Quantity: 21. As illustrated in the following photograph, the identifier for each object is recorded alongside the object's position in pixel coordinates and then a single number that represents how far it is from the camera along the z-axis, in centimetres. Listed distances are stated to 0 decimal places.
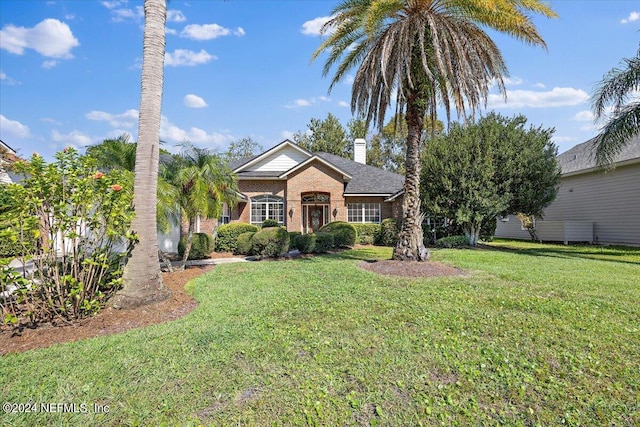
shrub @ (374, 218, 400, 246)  1942
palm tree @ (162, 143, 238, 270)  1028
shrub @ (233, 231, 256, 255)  1489
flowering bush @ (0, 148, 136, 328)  493
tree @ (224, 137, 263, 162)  4984
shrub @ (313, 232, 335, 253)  1510
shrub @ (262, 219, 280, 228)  1952
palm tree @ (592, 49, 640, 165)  1310
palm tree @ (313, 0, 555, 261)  915
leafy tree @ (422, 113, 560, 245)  1636
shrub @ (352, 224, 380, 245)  2006
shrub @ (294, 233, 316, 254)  1473
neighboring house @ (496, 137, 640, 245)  1822
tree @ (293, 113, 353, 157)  4312
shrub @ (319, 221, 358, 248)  1702
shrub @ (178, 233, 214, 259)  1368
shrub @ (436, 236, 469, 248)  1739
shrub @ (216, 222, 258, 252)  1666
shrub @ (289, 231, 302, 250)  1529
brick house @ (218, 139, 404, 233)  2080
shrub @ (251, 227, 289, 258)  1350
